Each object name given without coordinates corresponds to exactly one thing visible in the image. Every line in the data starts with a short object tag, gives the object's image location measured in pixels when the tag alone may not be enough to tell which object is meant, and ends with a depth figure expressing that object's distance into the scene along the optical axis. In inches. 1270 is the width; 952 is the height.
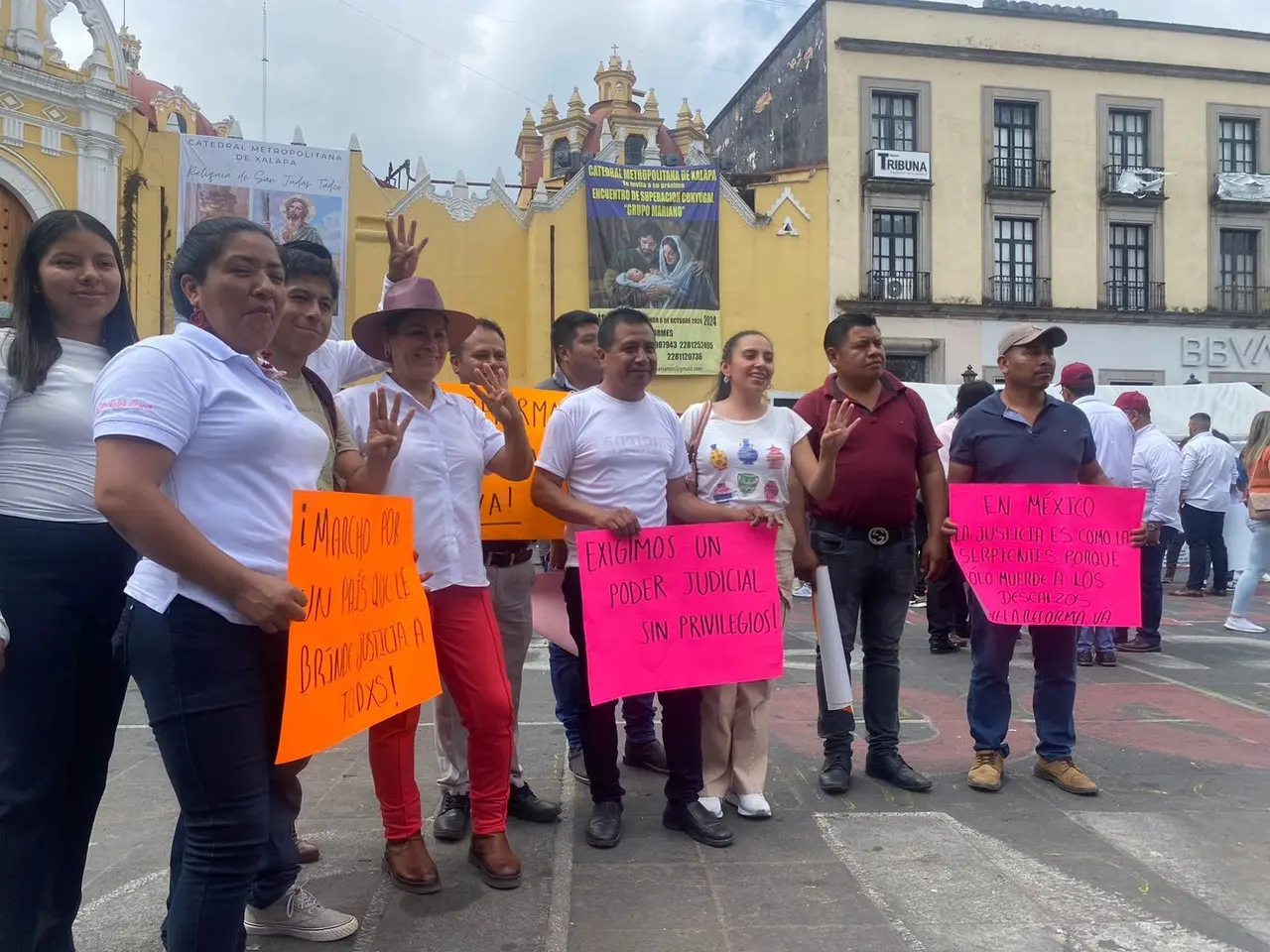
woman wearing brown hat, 121.6
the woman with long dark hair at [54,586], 89.4
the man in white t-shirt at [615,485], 139.3
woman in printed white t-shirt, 148.6
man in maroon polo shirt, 161.0
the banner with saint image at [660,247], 929.5
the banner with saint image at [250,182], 840.3
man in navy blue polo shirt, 163.5
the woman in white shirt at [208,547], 75.1
